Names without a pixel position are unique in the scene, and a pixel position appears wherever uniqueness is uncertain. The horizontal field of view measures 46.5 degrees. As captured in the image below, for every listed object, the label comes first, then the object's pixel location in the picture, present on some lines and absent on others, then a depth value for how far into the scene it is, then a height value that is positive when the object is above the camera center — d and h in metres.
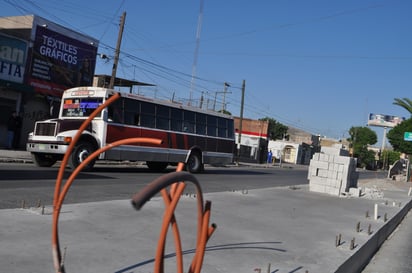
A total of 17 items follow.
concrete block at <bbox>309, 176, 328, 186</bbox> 17.30 -0.47
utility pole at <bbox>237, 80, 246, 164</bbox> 42.50 +5.20
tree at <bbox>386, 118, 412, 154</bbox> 47.44 +4.18
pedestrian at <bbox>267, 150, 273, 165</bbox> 57.78 +0.39
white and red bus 16.09 +0.49
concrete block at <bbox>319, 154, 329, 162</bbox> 17.48 +0.40
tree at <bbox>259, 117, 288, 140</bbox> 96.19 +6.56
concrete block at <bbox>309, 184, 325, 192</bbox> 17.31 -0.75
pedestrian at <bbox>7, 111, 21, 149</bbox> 22.03 -0.03
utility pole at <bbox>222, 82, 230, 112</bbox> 56.69 +7.97
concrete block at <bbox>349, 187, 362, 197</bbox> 17.02 -0.70
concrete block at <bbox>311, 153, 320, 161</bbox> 17.77 +0.37
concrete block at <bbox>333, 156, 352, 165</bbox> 17.03 +0.38
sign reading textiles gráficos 24.16 +3.86
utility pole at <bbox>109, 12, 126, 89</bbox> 24.89 +4.73
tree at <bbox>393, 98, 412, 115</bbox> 44.69 +6.94
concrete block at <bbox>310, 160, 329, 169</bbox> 17.42 +0.12
